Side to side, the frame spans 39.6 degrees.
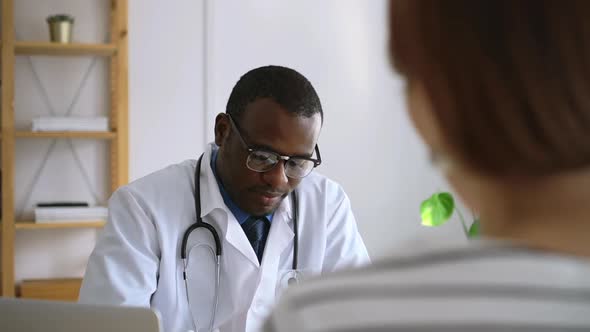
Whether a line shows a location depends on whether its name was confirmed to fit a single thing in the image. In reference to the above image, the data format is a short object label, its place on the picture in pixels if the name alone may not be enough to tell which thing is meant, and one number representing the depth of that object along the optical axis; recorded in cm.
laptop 128
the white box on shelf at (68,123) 331
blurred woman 51
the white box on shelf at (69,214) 329
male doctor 188
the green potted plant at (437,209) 284
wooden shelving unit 327
